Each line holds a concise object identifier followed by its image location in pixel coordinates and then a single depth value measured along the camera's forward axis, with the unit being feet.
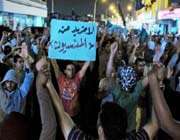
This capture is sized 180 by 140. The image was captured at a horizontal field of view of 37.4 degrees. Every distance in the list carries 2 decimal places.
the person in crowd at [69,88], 10.71
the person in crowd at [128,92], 8.78
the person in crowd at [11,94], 9.83
